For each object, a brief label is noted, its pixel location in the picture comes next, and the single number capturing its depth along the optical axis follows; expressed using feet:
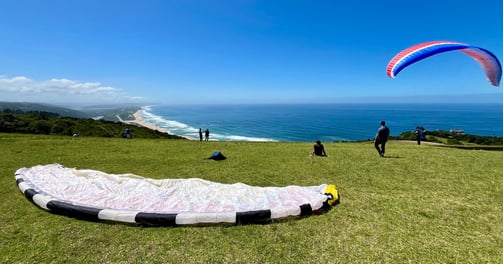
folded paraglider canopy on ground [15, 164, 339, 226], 18.86
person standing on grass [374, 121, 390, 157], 43.88
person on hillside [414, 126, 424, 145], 72.97
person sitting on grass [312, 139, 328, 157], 46.53
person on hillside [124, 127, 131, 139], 85.10
